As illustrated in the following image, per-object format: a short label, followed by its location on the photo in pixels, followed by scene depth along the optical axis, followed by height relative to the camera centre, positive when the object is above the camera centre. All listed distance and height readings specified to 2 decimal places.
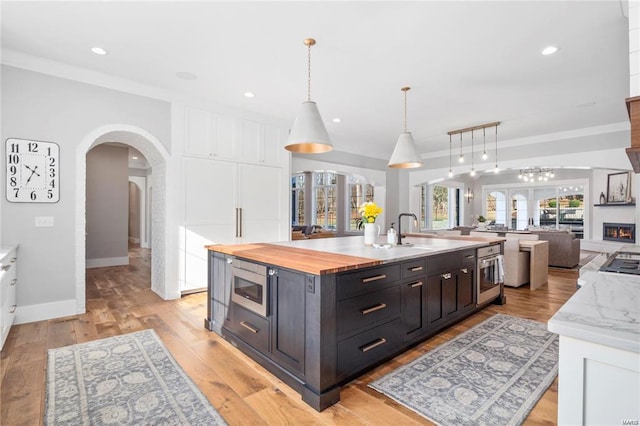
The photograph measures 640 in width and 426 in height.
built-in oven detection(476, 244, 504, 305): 3.58 -0.75
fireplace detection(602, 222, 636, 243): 8.78 -0.59
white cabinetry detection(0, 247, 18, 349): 2.51 -0.72
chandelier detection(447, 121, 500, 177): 5.68 +1.54
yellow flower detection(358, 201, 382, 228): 3.09 -0.01
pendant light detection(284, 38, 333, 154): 2.58 +0.68
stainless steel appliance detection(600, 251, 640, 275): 1.67 -0.32
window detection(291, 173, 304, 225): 12.12 +0.38
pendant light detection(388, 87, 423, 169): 3.68 +0.66
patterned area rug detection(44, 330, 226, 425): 1.80 -1.21
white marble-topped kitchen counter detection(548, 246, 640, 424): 0.81 -0.42
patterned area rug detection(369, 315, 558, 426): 1.87 -1.20
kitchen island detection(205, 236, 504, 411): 1.94 -0.71
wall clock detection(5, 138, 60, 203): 3.26 +0.40
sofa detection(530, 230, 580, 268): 6.64 -0.80
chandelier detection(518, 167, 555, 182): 9.76 +1.22
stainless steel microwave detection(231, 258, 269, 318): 2.31 -0.61
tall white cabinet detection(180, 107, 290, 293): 4.45 +0.37
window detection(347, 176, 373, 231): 9.98 +0.45
